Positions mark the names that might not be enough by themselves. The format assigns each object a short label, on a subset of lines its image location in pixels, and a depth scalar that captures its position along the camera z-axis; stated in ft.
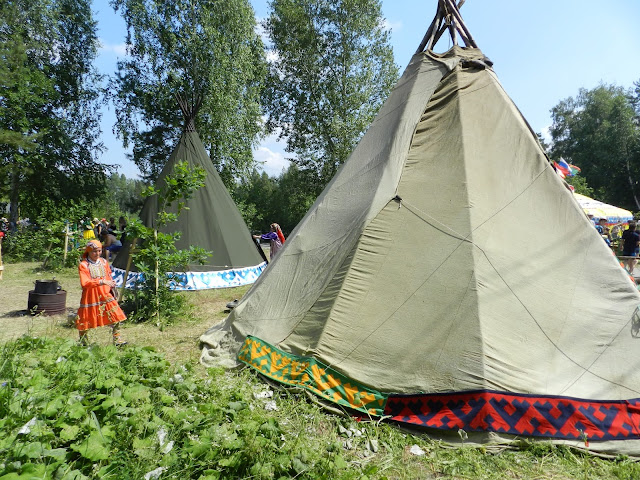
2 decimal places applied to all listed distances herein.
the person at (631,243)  32.40
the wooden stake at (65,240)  33.10
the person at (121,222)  49.01
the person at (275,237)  30.91
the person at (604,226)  46.84
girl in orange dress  14.01
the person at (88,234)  38.98
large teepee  9.79
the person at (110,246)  29.53
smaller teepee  26.76
